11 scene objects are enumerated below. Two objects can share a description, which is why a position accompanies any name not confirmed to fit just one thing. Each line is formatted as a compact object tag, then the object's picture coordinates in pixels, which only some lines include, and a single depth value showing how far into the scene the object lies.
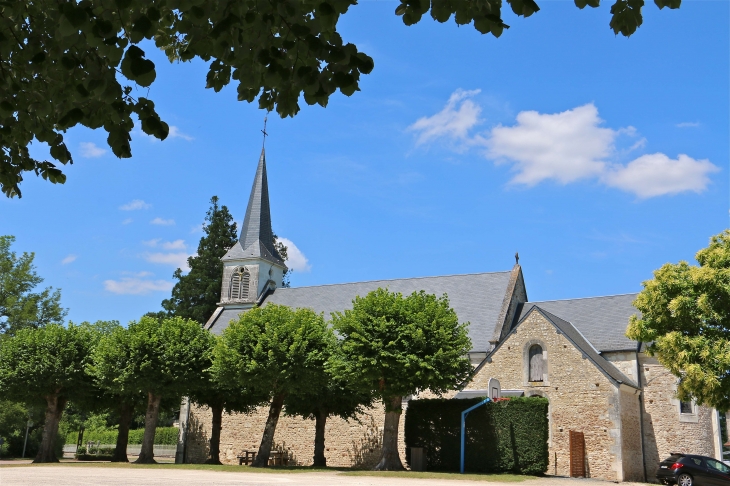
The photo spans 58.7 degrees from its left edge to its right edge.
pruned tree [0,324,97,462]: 30.48
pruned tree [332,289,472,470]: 24.48
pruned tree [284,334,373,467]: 27.72
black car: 21.56
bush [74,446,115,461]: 35.84
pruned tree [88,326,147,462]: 29.08
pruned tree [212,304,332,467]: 27.25
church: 26.38
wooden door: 25.61
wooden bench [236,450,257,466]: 31.62
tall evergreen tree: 57.81
